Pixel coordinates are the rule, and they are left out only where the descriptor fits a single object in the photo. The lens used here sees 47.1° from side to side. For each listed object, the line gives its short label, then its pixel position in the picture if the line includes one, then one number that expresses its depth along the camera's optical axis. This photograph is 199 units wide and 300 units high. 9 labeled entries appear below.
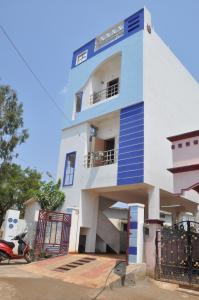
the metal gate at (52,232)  9.53
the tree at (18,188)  21.04
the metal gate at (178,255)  6.24
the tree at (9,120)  12.62
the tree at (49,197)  11.27
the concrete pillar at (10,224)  11.13
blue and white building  10.13
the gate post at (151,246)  6.72
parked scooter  8.13
